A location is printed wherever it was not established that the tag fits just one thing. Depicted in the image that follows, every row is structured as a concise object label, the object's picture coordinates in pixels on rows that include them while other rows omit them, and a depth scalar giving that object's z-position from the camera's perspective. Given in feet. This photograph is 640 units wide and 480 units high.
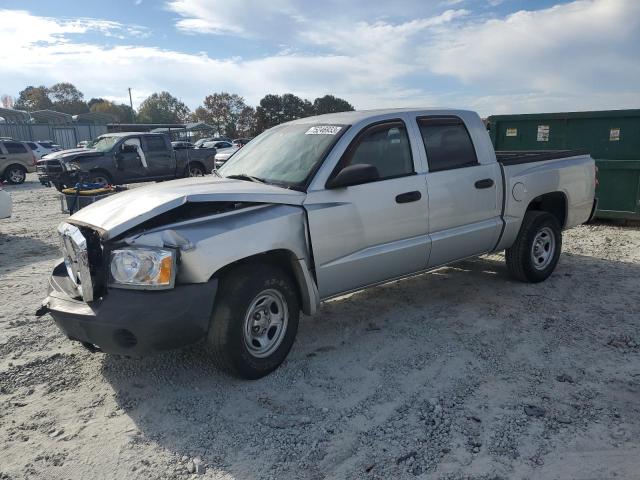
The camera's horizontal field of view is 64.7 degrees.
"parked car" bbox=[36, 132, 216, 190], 47.71
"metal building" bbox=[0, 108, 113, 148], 135.85
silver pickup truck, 10.31
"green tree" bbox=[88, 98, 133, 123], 294.74
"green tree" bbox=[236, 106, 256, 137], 232.73
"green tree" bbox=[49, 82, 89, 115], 312.71
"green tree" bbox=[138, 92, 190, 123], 278.97
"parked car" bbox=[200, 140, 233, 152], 101.14
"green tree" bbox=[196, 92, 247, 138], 245.88
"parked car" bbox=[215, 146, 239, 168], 60.20
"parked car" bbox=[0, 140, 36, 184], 66.54
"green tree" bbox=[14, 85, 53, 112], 308.56
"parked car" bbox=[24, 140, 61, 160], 85.73
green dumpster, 26.45
